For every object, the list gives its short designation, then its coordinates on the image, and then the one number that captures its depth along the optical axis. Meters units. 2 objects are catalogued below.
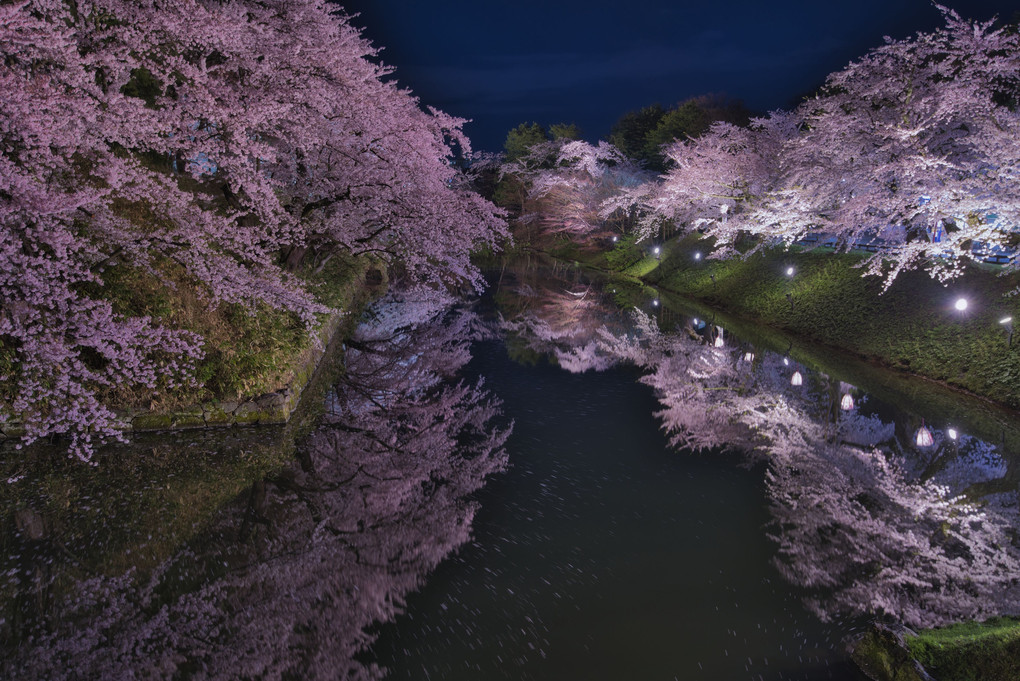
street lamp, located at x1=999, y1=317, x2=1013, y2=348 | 13.43
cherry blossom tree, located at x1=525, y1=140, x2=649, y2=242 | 42.41
